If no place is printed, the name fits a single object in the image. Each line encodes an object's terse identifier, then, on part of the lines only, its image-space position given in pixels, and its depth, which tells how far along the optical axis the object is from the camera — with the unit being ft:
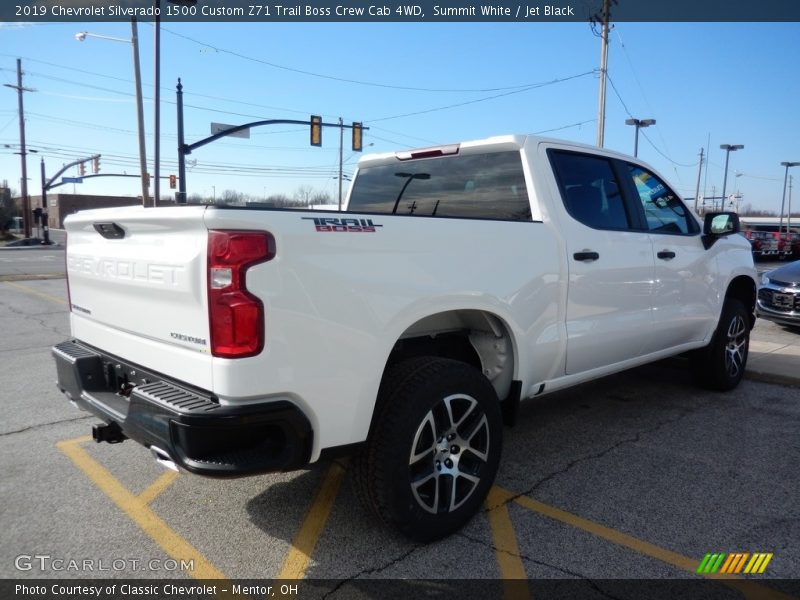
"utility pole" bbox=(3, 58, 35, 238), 131.95
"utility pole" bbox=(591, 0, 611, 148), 77.30
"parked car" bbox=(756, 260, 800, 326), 28.14
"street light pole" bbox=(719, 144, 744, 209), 172.86
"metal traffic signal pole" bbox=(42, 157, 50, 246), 131.54
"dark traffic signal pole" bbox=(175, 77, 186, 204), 65.92
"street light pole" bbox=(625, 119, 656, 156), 116.67
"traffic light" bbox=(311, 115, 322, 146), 76.28
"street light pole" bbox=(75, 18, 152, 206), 65.22
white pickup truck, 7.28
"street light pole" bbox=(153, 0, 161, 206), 58.39
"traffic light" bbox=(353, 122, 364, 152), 82.23
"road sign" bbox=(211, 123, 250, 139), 70.74
